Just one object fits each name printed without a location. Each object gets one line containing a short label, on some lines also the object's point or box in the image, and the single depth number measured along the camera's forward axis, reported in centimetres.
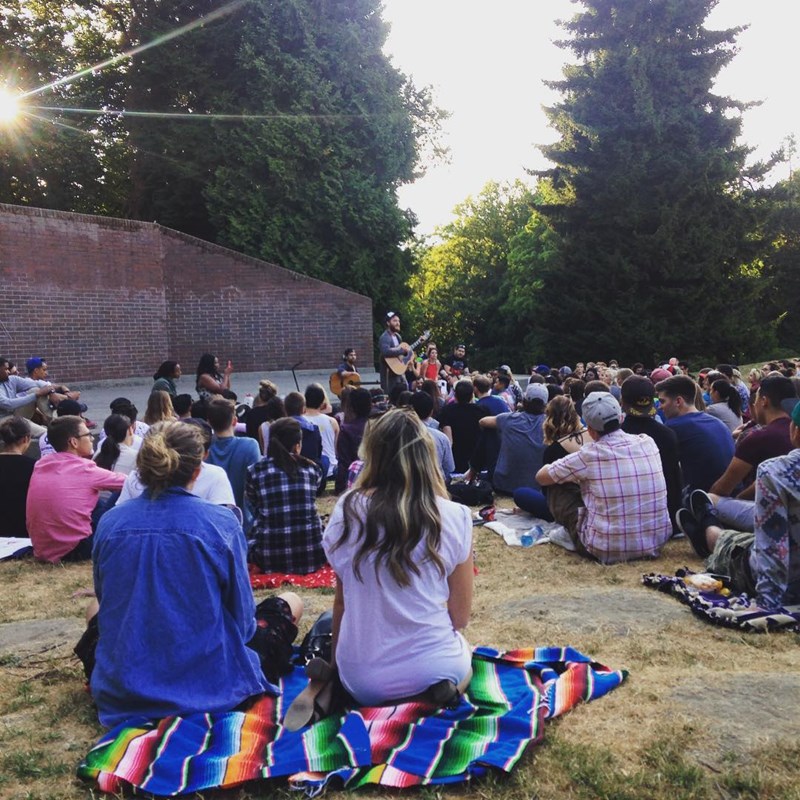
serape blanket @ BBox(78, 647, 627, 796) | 273
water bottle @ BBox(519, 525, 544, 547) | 660
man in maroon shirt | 542
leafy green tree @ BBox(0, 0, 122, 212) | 2291
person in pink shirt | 627
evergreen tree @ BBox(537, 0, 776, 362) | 2509
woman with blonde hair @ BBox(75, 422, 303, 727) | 311
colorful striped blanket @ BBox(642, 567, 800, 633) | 411
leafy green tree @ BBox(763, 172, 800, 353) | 3278
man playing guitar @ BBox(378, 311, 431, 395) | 1566
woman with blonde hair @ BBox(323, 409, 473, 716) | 292
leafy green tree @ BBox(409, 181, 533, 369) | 3919
